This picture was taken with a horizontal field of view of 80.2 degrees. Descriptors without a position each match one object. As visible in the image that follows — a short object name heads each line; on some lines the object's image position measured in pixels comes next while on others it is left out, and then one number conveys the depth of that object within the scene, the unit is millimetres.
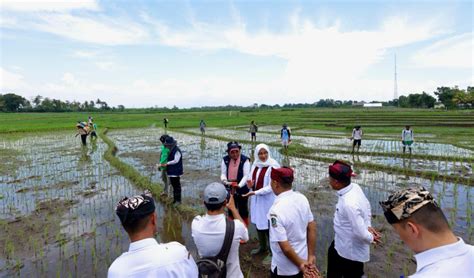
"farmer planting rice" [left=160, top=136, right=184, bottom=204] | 6340
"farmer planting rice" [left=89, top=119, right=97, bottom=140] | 20269
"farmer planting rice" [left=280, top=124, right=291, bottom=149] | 13634
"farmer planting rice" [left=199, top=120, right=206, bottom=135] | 22014
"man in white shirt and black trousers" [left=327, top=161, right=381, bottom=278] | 2617
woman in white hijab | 3926
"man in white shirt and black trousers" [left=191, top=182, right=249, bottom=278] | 2172
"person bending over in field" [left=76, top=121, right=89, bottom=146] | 16109
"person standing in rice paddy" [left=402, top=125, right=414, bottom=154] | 11898
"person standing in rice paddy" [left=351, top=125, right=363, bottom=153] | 12875
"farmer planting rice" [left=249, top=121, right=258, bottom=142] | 17128
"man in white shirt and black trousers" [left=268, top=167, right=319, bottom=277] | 2473
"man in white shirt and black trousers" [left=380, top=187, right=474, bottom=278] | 1196
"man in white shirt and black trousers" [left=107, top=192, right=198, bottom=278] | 1546
